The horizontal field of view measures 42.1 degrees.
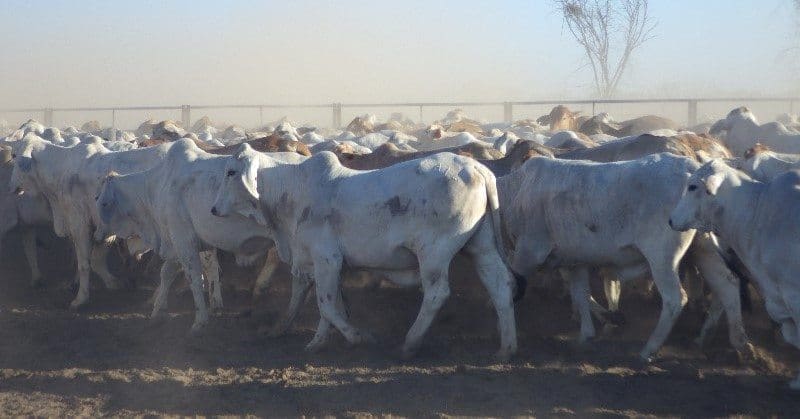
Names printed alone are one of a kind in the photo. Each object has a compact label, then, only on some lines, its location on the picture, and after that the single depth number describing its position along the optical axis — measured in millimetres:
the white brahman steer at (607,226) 8328
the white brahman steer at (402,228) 8539
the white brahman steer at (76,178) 12891
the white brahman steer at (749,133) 16125
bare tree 54219
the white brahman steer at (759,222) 7250
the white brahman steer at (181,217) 10508
